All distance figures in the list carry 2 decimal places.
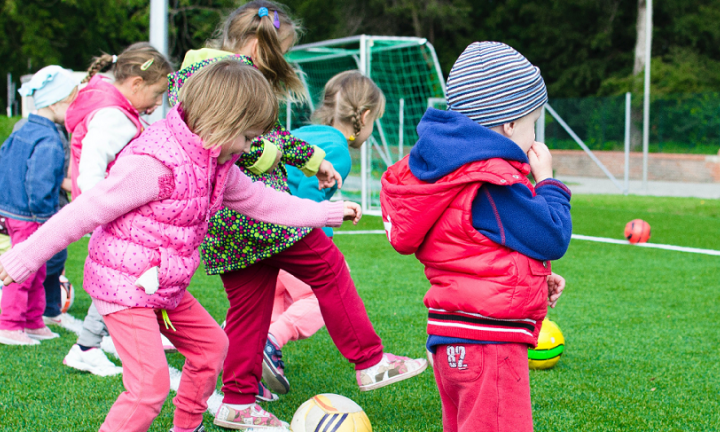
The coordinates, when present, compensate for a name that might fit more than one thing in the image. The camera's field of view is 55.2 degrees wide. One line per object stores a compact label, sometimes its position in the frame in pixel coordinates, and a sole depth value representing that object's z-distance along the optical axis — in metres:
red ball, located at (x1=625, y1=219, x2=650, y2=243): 9.12
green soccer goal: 15.16
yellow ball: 3.97
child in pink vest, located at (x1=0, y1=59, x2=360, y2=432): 2.35
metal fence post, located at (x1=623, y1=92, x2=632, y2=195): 17.21
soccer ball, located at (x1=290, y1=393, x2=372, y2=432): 2.93
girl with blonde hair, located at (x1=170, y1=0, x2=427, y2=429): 3.14
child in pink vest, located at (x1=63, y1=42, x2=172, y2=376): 3.79
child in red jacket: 2.06
